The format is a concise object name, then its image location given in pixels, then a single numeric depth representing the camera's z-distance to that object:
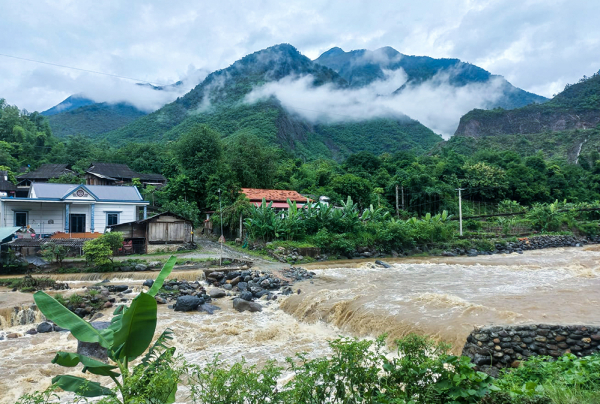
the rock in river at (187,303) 12.14
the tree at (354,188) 36.97
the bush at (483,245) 28.19
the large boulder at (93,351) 7.49
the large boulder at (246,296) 13.42
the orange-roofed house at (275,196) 31.56
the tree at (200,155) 34.72
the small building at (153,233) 21.61
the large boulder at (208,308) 12.05
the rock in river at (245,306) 12.08
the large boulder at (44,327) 10.16
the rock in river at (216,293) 14.02
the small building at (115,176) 35.78
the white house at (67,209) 22.28
